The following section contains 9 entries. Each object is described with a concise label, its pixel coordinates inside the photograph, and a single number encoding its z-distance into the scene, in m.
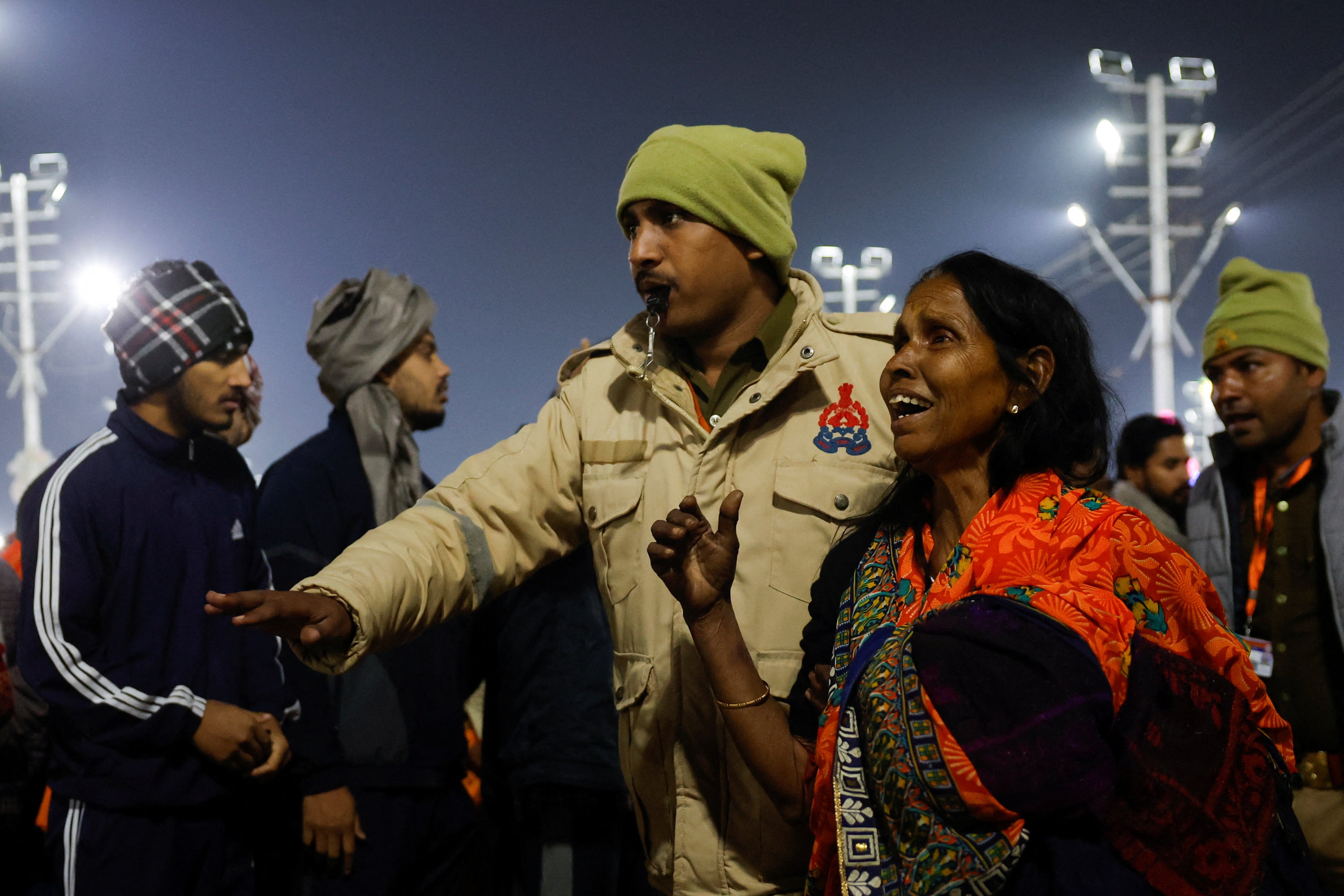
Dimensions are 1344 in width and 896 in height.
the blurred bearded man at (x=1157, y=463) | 4.79
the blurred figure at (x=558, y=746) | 2.35
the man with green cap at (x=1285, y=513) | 2.59
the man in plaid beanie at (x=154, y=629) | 2.26
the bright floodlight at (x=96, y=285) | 8.72
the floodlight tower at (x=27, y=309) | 9.95
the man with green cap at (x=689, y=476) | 1.70
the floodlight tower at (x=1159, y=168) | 11.65
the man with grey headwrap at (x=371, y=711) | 2.44
